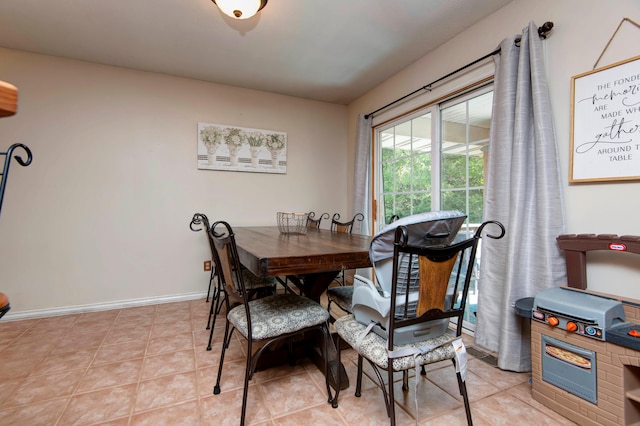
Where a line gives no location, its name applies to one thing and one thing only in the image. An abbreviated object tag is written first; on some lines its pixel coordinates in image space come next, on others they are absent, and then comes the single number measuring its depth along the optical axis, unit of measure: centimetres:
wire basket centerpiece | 228
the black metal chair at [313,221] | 322
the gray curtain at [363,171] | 353
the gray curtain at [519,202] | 168
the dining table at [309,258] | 122
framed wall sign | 146
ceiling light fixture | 181
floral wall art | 331
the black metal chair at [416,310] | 109
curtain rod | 175
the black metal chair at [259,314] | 134
